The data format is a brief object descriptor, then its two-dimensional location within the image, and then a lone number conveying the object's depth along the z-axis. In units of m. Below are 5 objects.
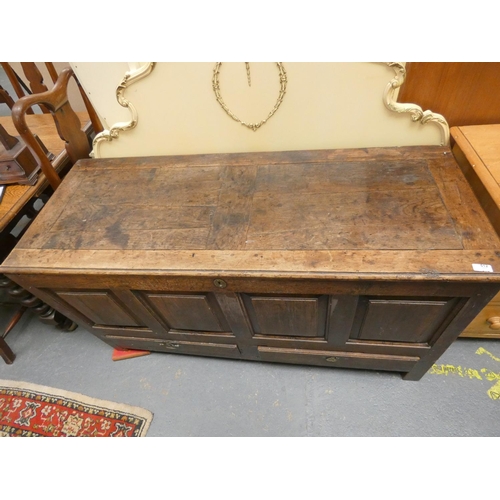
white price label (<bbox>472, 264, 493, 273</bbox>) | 0.71
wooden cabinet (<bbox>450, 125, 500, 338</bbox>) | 0.92
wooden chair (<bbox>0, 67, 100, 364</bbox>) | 1.06
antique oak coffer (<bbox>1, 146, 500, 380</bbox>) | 0.79
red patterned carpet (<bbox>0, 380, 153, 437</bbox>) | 1.28
